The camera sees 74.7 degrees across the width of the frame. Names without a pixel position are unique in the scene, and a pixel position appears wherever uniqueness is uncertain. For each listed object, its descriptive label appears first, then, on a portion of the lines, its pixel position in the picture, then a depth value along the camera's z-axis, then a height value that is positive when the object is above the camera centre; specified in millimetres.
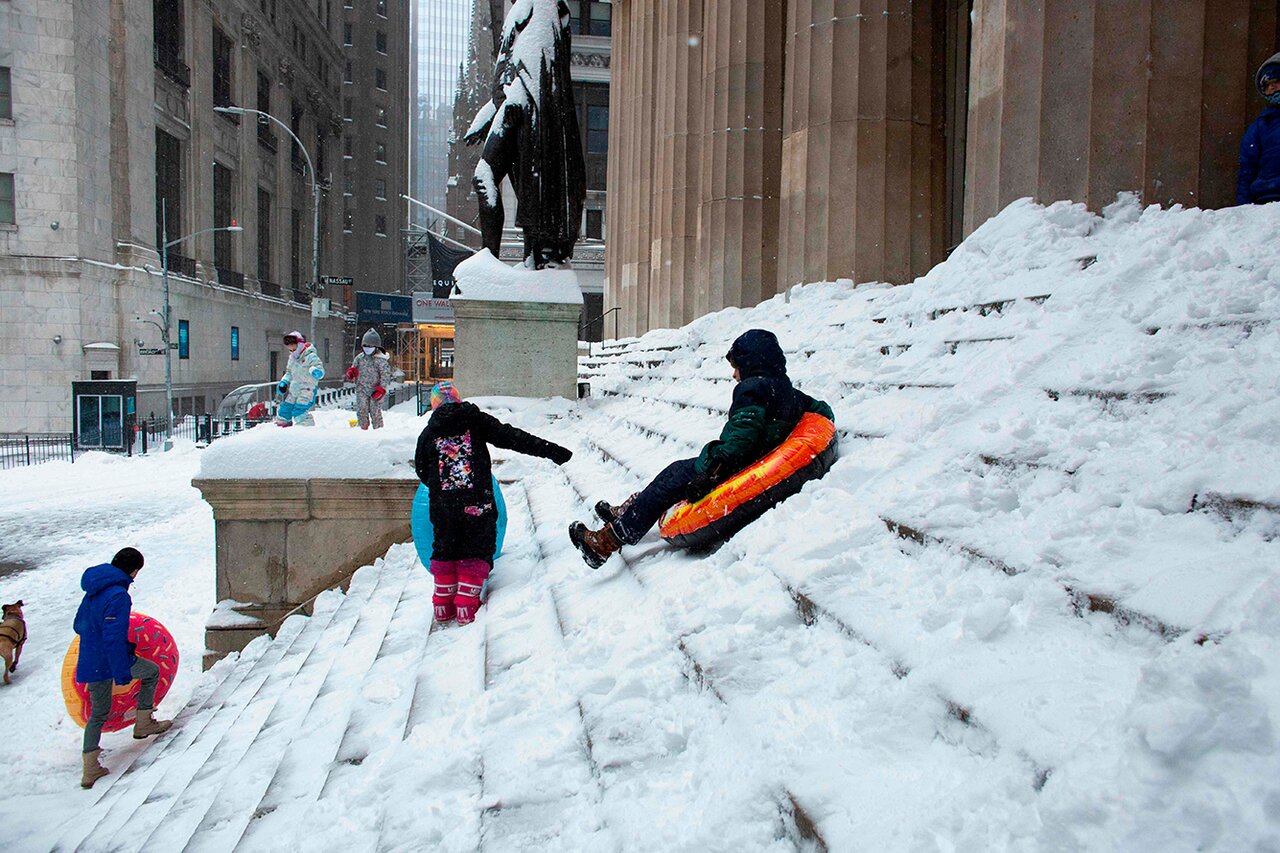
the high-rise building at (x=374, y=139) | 61688 +18107
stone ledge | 7027 -1397
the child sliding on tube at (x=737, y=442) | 3977 -292
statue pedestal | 10227 +586
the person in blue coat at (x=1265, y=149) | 4891 +1424
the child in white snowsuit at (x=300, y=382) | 10227 -80
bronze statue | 10414 +3012
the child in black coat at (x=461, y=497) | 4621 -679
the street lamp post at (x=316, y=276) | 24669 +3070
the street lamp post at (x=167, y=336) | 22431 +1085
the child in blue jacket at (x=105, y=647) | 5863 -1950
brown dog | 7262 -2303
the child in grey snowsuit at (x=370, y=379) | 11594 -34
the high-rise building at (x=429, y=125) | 122875 +37209
